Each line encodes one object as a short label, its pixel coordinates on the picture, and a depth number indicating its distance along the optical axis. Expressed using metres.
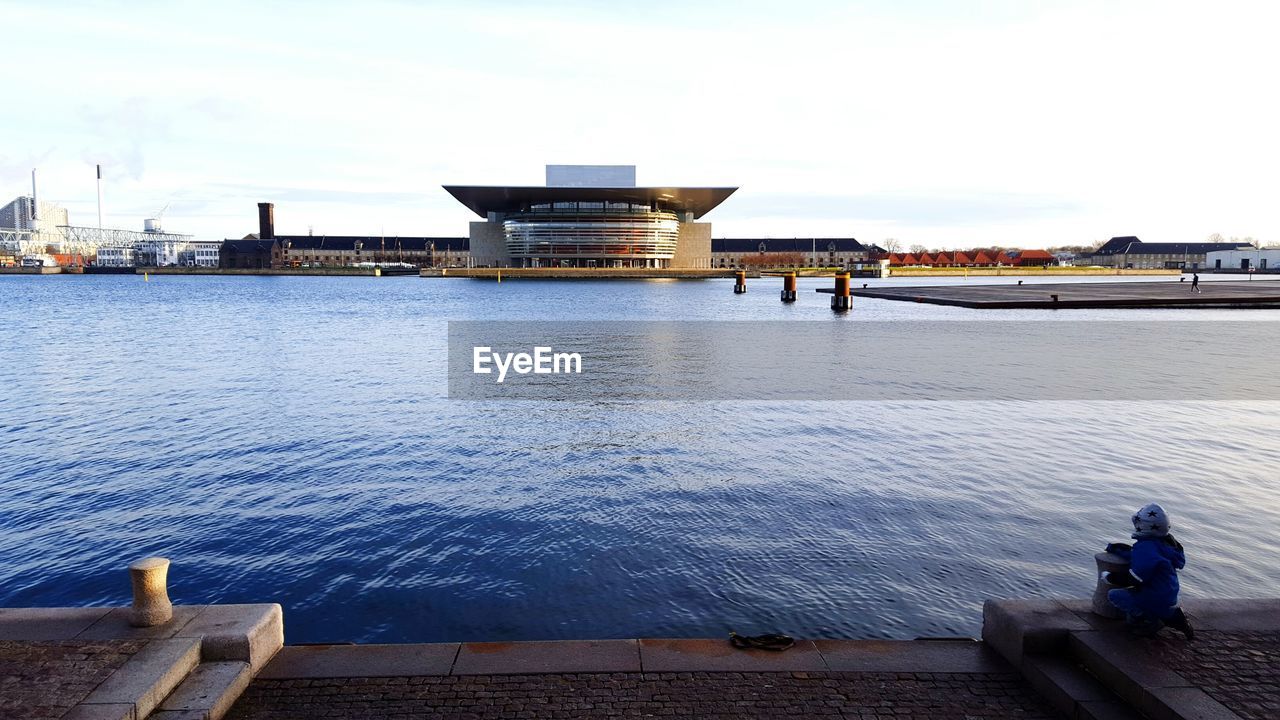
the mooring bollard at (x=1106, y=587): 6.52
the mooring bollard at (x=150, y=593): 6.32
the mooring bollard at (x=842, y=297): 62.53
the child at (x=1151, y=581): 6.14
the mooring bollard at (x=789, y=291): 76.55
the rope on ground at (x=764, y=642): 6.69
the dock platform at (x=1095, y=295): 57.41
